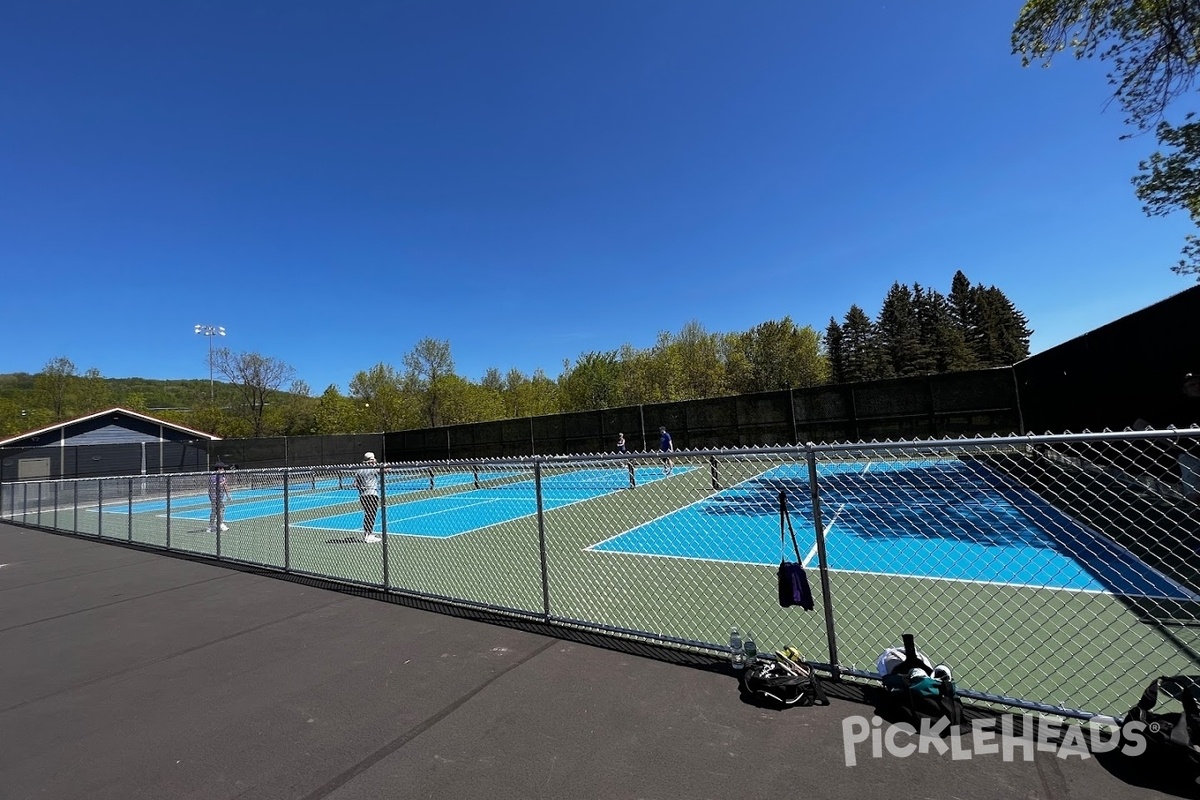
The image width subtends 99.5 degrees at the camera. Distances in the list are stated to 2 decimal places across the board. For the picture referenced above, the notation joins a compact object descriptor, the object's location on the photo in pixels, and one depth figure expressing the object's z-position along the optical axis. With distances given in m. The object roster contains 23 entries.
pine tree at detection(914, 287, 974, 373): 61.01
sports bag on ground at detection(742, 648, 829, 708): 3.21
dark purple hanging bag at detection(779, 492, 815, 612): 3.58
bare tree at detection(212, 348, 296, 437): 48.41
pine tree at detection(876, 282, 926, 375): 62.84
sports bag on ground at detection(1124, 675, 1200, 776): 2.34
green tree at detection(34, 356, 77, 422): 48.91
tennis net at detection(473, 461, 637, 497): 16.48
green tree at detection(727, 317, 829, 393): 46.00
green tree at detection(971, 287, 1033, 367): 65.00
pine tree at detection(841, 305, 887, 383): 63.88
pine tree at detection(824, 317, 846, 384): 67.81
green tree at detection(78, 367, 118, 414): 49.75
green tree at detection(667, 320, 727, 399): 42.50
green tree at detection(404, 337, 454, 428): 44.59
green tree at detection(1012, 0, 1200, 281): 10.00
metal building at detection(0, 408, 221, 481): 23.97
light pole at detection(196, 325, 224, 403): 49.50
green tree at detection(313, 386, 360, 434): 49.00
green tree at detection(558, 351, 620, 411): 50.56
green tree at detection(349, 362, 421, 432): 45.19
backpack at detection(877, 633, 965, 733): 2.92
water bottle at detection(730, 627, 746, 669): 3.65
